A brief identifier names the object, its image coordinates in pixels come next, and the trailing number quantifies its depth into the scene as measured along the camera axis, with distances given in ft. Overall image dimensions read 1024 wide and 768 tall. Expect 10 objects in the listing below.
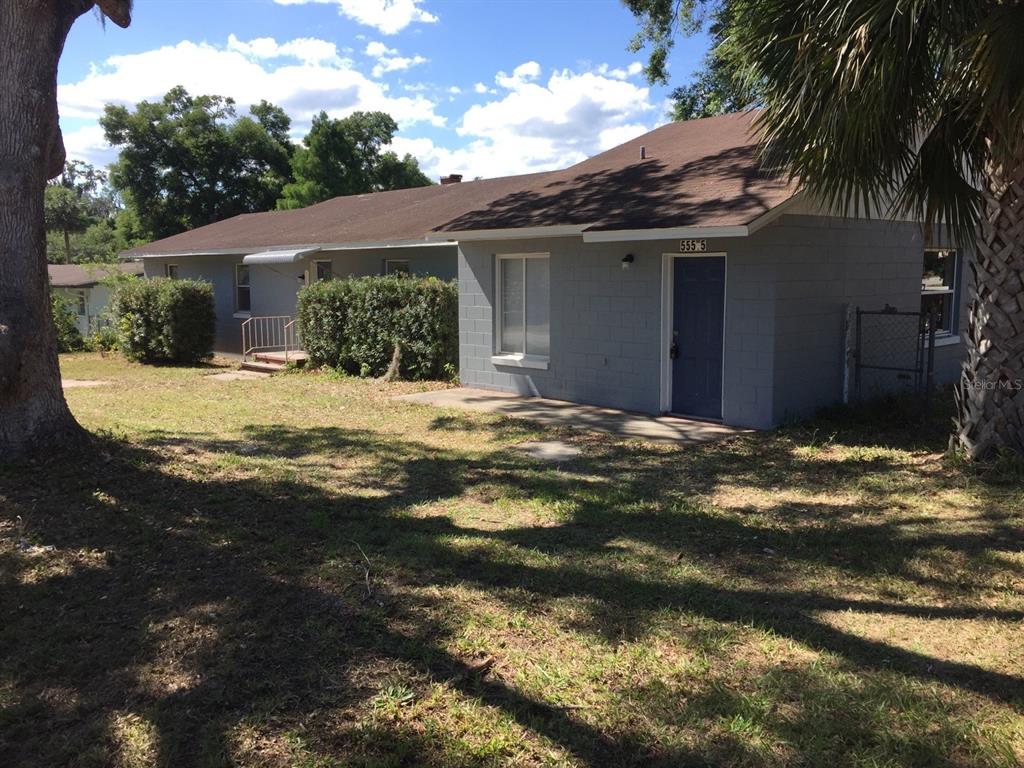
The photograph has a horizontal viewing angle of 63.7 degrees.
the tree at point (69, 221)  168.55
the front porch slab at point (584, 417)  33.47
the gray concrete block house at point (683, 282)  33.53
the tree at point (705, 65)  30.27
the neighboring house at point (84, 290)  105.81
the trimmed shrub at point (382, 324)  49.52
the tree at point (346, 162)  137.69
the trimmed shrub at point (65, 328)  78.18
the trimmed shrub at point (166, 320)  63.00
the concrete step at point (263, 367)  58.95
